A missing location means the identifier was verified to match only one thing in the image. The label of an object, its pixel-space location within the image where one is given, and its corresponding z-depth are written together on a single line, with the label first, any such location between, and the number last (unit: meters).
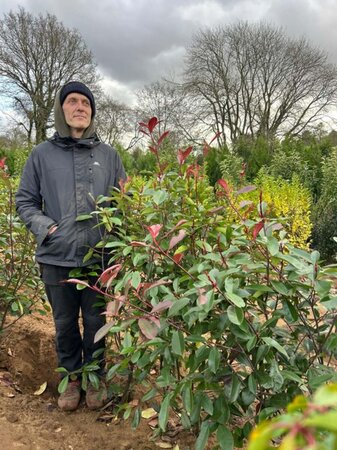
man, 2.24
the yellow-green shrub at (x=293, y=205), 4.64
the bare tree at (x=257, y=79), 25.36
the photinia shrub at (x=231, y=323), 1.24
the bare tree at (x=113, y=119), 27.47
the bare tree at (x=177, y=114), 25.81
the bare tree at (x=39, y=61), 25.27
